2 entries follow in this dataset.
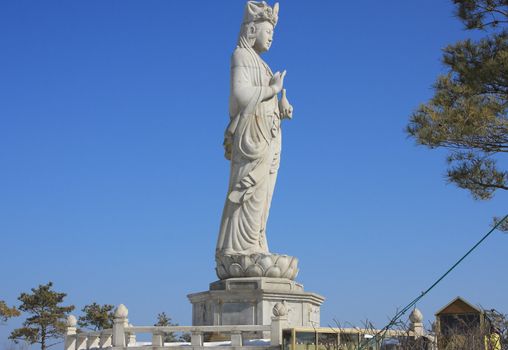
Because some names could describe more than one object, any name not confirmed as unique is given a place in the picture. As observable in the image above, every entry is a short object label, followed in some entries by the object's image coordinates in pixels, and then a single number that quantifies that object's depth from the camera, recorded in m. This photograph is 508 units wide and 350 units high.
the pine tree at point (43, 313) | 24.77
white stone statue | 15.61
